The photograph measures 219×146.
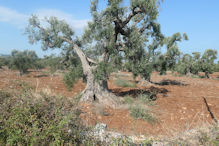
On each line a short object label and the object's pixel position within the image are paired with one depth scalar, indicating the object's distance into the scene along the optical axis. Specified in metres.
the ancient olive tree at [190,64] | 28.98
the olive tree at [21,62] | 21.32
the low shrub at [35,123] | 2.89
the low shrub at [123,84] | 14.23
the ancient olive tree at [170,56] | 15.32
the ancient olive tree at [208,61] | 27.63
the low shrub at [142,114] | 6.22
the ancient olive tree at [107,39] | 7.09
